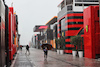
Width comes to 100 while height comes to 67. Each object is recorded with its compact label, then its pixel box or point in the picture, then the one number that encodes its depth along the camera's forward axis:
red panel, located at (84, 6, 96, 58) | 15.59
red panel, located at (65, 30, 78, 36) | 24.18
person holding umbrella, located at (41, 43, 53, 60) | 14.71
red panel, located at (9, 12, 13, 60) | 8.79
